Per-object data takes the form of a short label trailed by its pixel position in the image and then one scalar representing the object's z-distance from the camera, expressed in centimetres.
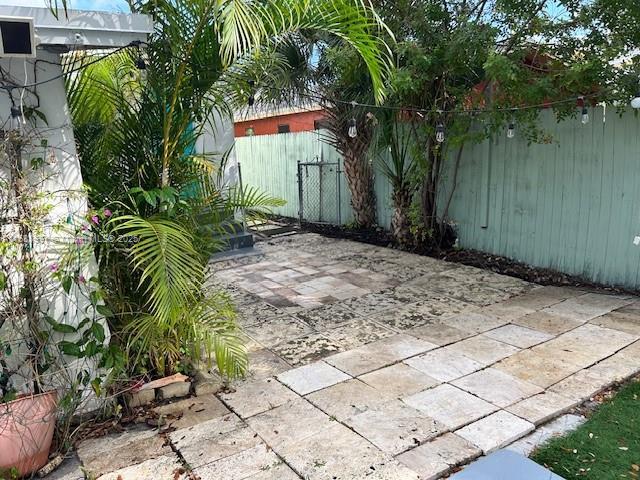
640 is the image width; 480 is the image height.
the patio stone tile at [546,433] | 260
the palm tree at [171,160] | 274
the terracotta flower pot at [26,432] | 239
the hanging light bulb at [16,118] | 249
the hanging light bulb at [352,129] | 637
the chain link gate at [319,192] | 957
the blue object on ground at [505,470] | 210
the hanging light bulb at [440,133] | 561
